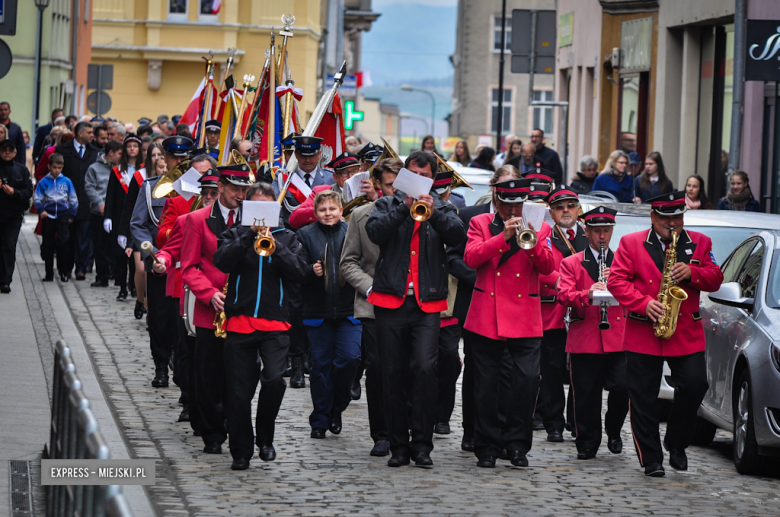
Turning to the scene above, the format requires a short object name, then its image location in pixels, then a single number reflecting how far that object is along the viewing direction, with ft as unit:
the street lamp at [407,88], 489.99
